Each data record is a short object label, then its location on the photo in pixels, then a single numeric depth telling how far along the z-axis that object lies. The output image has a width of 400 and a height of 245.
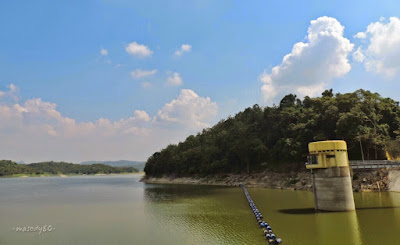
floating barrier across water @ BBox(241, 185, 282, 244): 18.42
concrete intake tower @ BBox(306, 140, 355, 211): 27.61
